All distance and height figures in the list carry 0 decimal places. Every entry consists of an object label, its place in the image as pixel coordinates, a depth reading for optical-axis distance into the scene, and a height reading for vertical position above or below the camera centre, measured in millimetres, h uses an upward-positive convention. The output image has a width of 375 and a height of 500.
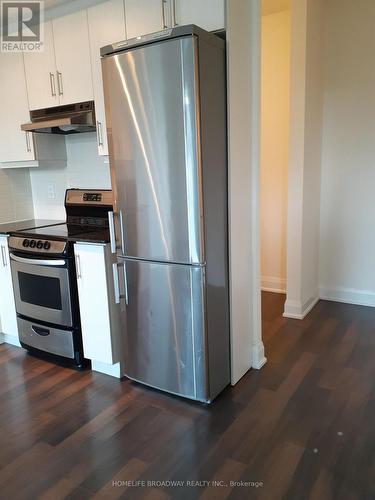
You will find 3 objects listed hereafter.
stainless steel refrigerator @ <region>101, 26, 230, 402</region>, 1944 -172
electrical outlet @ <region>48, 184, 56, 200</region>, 3533 -161
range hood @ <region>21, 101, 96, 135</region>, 2762 +389
